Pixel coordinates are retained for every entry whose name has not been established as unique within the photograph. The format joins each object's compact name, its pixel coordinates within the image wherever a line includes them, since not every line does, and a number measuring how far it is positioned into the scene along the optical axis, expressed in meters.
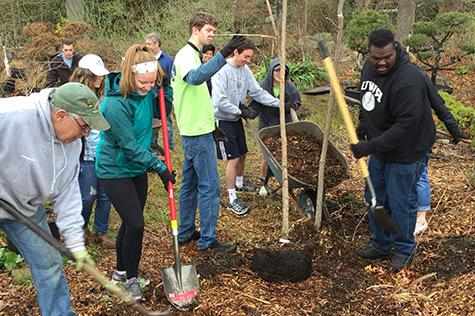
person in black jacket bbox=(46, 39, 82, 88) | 6.87
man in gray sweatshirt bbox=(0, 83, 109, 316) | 2.63
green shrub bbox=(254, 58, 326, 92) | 11.05
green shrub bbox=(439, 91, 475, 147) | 7.93
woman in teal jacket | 3.42
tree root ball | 3.93
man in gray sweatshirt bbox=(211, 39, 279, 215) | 5.17
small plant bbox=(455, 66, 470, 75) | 12.41
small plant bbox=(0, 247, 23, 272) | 4.13
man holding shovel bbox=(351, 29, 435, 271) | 3.71
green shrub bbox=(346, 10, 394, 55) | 10.73
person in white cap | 4.27
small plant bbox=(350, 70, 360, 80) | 11.62
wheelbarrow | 4.64
